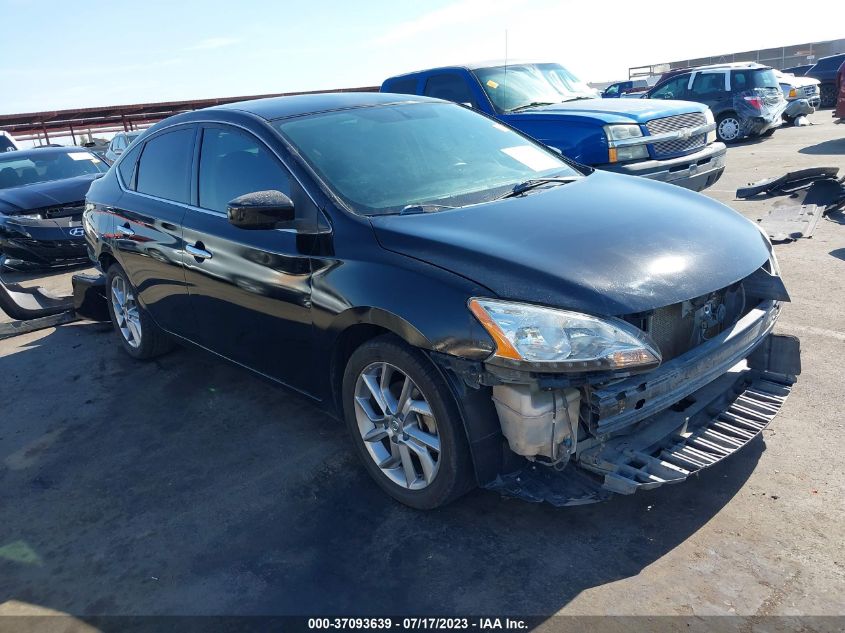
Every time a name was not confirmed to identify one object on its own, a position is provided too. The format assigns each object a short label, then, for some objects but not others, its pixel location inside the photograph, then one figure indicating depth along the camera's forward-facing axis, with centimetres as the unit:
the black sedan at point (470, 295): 263
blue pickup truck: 744
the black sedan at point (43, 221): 865
